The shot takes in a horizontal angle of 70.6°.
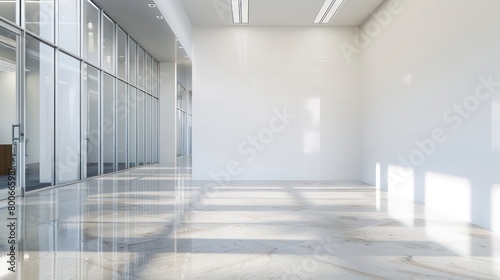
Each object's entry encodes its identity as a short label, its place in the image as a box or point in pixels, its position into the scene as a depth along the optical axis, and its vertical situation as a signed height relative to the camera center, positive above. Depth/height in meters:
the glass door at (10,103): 8.62 +1.08
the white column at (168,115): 21.75 +1.80
